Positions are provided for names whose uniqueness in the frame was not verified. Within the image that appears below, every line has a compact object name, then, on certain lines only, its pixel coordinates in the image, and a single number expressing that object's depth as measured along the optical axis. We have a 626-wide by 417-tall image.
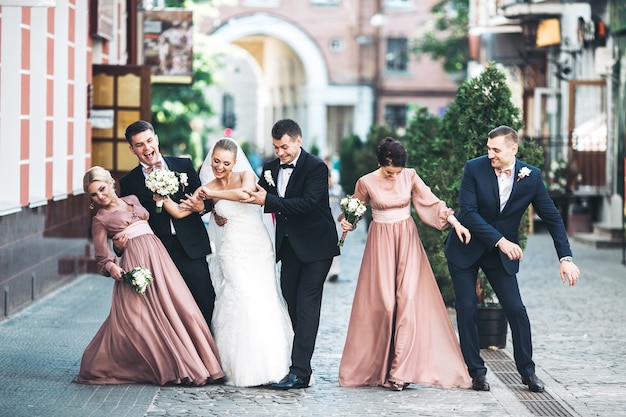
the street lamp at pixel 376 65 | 63.19
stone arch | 61.53
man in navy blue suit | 10.04
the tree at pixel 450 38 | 49.69
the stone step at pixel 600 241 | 25.48
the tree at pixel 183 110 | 33.94
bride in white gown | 10.05
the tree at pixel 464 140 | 12.62
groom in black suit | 10.05
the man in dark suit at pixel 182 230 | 10.44
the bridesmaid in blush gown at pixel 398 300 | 10.09
